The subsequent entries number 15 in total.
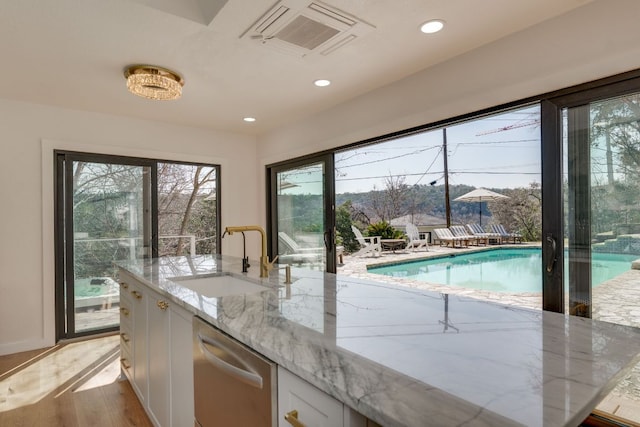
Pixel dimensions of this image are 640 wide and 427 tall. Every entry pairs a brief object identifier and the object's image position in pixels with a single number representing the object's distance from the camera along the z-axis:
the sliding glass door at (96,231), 3.64
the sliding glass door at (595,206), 1.87
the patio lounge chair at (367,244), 8.78
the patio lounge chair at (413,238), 9.43
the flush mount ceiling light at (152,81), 2.61
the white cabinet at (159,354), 1.53
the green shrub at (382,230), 9.46
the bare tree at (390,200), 9.10
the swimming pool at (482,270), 6.66
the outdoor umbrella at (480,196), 7.81
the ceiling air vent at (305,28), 1.90
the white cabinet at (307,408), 0.75
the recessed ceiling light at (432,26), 2.09
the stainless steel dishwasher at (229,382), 0.98
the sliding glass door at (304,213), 3.87
